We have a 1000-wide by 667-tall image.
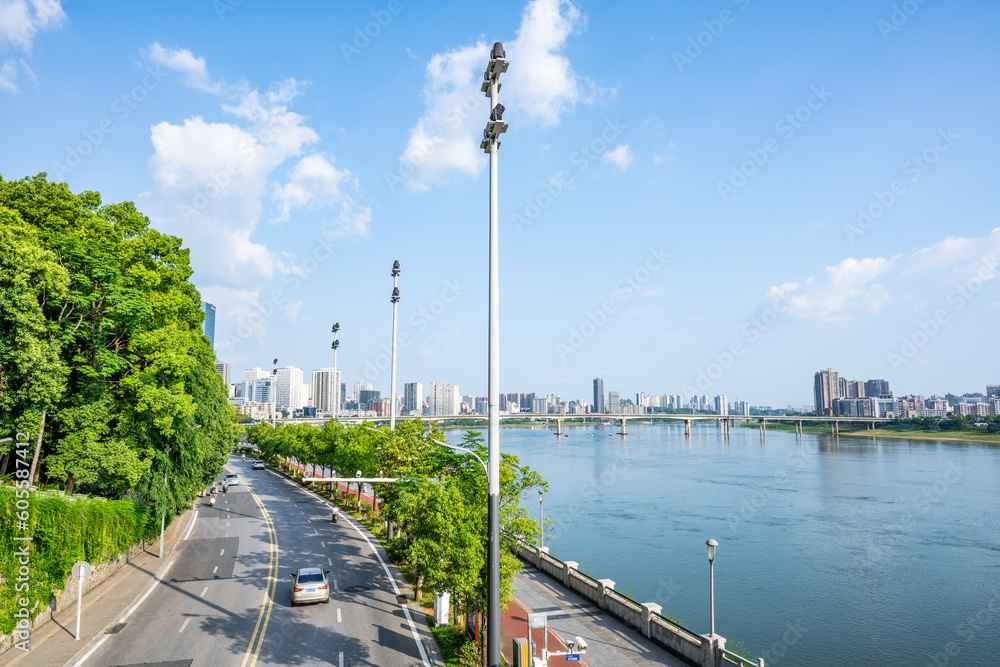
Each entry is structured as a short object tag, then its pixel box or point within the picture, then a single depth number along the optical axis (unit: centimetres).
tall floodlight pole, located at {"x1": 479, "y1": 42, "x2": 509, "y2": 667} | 1316
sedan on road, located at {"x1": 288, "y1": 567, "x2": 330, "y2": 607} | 2356
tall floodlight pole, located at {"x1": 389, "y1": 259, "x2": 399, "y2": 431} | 3562
